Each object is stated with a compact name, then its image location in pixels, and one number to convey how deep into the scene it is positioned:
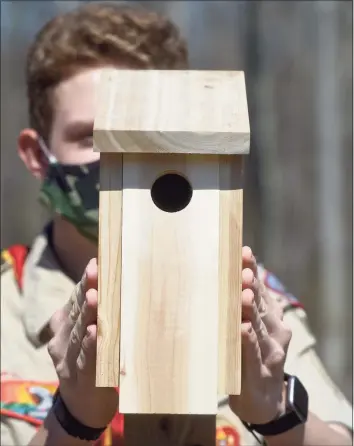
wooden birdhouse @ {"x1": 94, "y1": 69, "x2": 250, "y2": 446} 2.11
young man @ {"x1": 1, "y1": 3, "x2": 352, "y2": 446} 2.26
